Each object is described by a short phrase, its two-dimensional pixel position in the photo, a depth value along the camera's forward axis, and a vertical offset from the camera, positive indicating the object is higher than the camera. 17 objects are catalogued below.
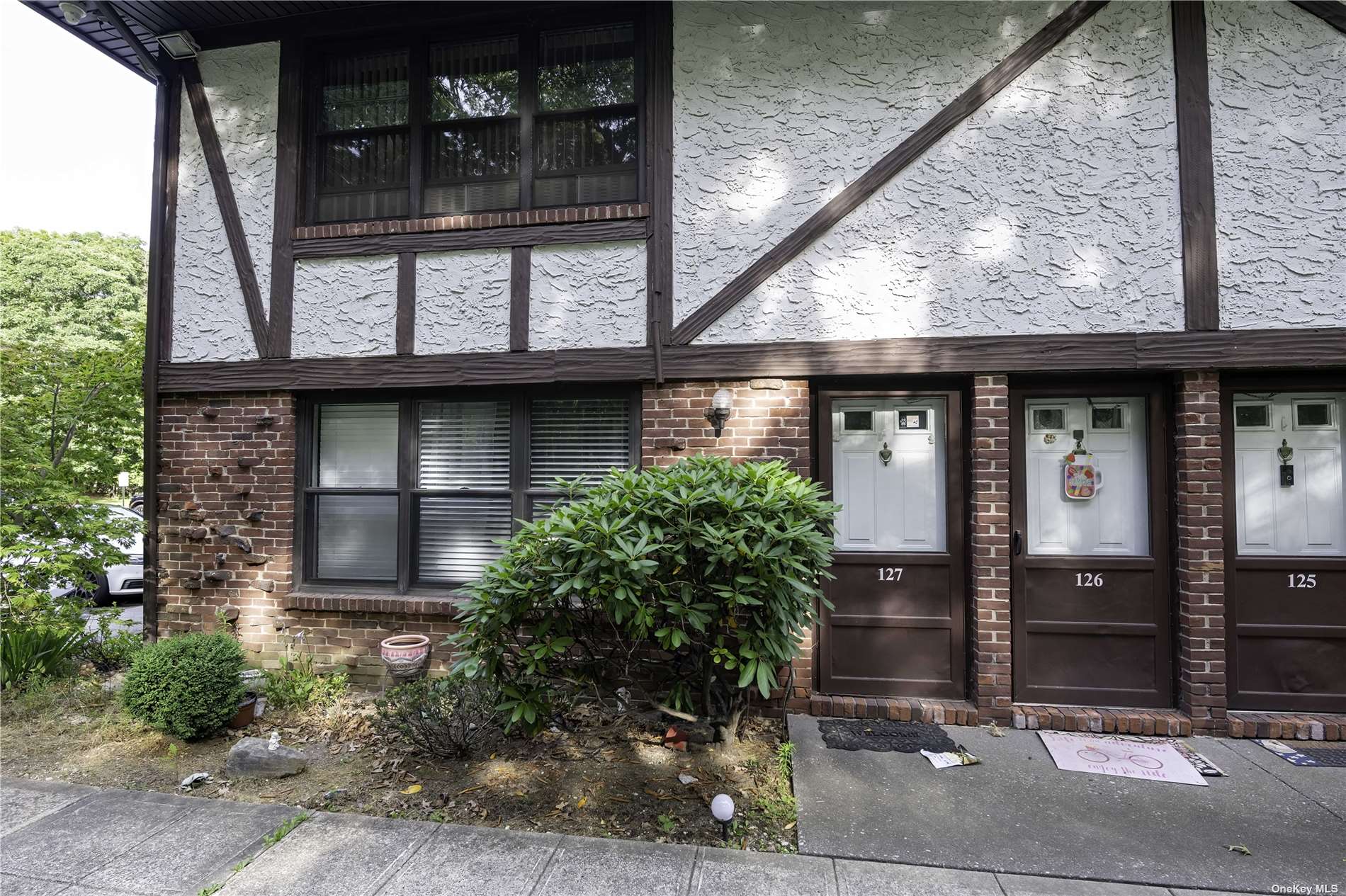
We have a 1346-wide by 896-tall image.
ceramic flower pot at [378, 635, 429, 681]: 4.05 -1.32
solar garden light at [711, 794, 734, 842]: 2.49 -1.44
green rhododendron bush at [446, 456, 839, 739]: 2.91 -0.57
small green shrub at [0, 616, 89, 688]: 4.38 -1.42
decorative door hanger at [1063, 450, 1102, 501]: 3.95 -0.06
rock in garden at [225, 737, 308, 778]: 3.29 -1.65
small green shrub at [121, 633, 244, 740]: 3.58 -1.36
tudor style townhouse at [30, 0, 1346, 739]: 3.73 +1.03
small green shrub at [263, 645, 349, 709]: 4.12 -1.57
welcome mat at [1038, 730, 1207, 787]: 3.21 -1.65
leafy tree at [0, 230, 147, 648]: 4.52 +0.05
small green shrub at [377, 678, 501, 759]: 3.34 -1.44
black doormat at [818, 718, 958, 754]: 3.51 -1.65
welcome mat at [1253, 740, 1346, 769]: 3.31 -1.64
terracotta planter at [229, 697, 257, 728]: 3.83 -1.64
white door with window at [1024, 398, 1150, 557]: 3.95 -0.11
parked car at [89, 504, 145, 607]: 6.93 -1.38
